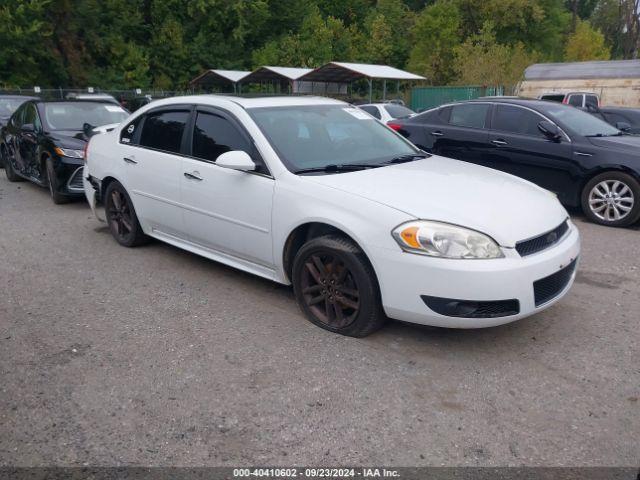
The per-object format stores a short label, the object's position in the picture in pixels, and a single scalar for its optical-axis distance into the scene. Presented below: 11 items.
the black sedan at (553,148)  6.93
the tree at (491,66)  32.19
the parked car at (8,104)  12.50
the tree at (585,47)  50.44
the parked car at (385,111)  15.28
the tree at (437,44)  44.84
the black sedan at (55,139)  7.85
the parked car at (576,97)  20.39
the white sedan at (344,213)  3.40
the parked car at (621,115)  12.68
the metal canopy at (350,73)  27.47
